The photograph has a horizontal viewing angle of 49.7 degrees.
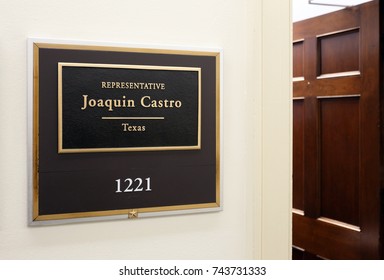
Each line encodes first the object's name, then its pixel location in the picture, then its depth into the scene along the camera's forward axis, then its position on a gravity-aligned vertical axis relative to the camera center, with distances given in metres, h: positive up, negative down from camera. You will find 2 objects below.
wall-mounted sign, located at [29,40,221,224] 0.84 +0.03
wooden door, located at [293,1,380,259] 1.66 +0.04
